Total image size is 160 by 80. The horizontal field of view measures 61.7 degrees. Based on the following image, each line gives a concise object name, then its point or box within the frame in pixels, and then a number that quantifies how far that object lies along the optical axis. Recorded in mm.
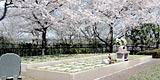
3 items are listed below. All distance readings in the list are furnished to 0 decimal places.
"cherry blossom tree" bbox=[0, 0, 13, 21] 7187
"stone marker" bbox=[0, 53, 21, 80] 2835
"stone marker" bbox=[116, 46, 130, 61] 7230
